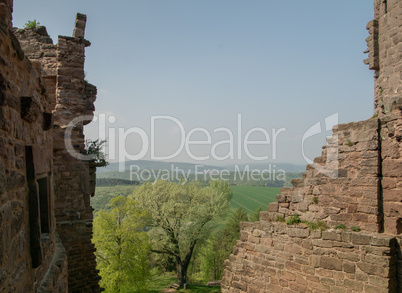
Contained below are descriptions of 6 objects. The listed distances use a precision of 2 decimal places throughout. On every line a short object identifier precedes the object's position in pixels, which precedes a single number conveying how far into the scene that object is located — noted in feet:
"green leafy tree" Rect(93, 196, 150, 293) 60.95
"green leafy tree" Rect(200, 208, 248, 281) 99.41
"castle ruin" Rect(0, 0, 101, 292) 8.56
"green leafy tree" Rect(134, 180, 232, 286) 80.69
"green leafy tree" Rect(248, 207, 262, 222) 125.15
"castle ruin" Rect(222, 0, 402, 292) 17.76
